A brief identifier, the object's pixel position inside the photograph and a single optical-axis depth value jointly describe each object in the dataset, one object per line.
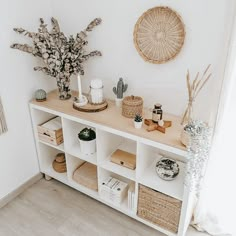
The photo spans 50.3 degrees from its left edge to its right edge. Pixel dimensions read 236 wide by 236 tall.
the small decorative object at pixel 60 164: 2.23
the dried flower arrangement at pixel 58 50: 1.76
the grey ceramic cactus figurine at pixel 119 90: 1.78
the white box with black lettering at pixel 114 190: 1.88
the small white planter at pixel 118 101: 1.86
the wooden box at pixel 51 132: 2.04
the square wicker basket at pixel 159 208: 1.62
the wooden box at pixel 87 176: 2.03
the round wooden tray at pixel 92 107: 1.79
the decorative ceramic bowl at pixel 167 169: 1.65
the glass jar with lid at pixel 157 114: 1.60
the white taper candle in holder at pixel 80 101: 1.84
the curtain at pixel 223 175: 1.40
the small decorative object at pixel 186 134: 1.36
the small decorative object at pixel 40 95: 1.97
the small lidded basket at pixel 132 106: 1.66
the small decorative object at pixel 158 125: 1.54
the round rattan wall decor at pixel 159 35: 1.52
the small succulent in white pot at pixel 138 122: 1.57
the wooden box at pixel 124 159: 1.79
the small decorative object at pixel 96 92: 1.80
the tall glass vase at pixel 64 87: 1.92
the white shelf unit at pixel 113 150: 1.55
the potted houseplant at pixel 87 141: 1.89
